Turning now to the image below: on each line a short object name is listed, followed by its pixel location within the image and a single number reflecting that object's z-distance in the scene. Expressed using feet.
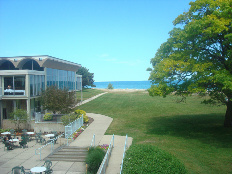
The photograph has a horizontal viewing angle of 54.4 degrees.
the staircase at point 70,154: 48.42
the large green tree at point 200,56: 55.77
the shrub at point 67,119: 71.31
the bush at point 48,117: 77.20
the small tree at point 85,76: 274.36
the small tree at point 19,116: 74.44
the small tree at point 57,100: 78.02
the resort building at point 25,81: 79.82
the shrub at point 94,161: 40.41
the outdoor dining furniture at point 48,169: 39.47
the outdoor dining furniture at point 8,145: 55.50
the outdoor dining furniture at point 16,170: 38.43
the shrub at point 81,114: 84.92
